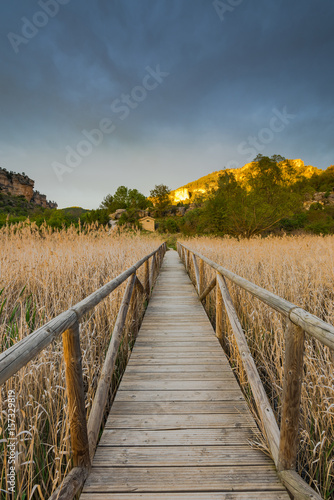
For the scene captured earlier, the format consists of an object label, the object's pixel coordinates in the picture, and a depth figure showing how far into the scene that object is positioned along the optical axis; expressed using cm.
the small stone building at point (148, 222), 4820
